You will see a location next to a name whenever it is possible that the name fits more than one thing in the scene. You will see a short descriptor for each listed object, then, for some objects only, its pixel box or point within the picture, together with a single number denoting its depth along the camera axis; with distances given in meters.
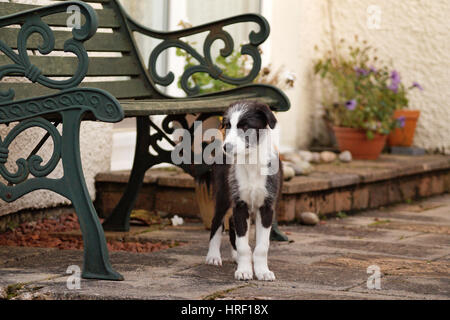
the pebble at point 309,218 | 5.10
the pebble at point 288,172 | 5.19
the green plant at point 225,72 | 5.36
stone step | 5.18
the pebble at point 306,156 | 6.55
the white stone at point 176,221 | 5.02
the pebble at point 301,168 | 5.59
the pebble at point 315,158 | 6.55
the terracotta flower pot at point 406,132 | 7.18
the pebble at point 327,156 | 6.50
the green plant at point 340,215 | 5.53
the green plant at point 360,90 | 6.73
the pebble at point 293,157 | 5.95
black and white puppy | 3.39
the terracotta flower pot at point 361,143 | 6.69
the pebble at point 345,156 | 6.49
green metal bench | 3.39
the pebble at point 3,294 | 3.15
